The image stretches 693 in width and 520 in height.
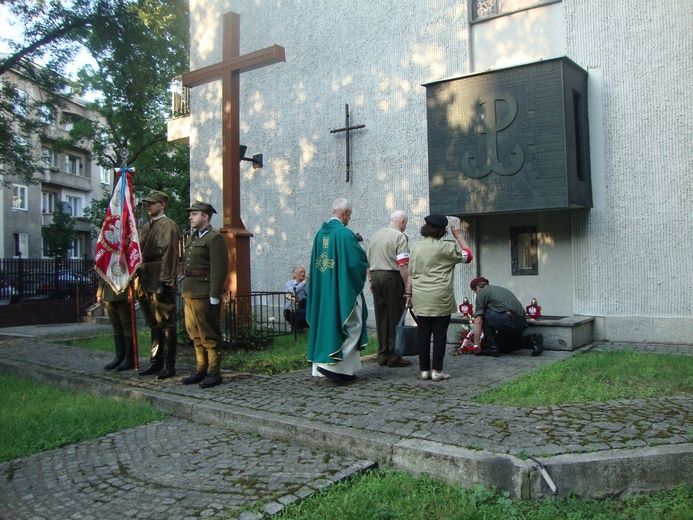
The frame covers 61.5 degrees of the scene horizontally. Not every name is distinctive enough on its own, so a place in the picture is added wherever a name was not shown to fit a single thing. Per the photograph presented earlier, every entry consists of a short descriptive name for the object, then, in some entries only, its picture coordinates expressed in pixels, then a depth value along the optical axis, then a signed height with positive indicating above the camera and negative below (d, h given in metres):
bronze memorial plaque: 8.27 +2.07
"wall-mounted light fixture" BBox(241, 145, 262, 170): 12.75 +2.69
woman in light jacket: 5.92 -0.08
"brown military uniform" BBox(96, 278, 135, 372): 7.26 -0.50
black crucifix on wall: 11.36 +2.99
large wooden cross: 9.07 +1.99
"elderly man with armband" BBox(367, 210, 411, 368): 7.02 -0.05
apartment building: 37.25 +5.92
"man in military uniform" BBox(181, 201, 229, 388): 6.24 -0.13
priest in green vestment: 5.96 -0.25
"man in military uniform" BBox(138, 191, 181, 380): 6.68 +0.01
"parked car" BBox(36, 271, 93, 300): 16.16 -0.03
